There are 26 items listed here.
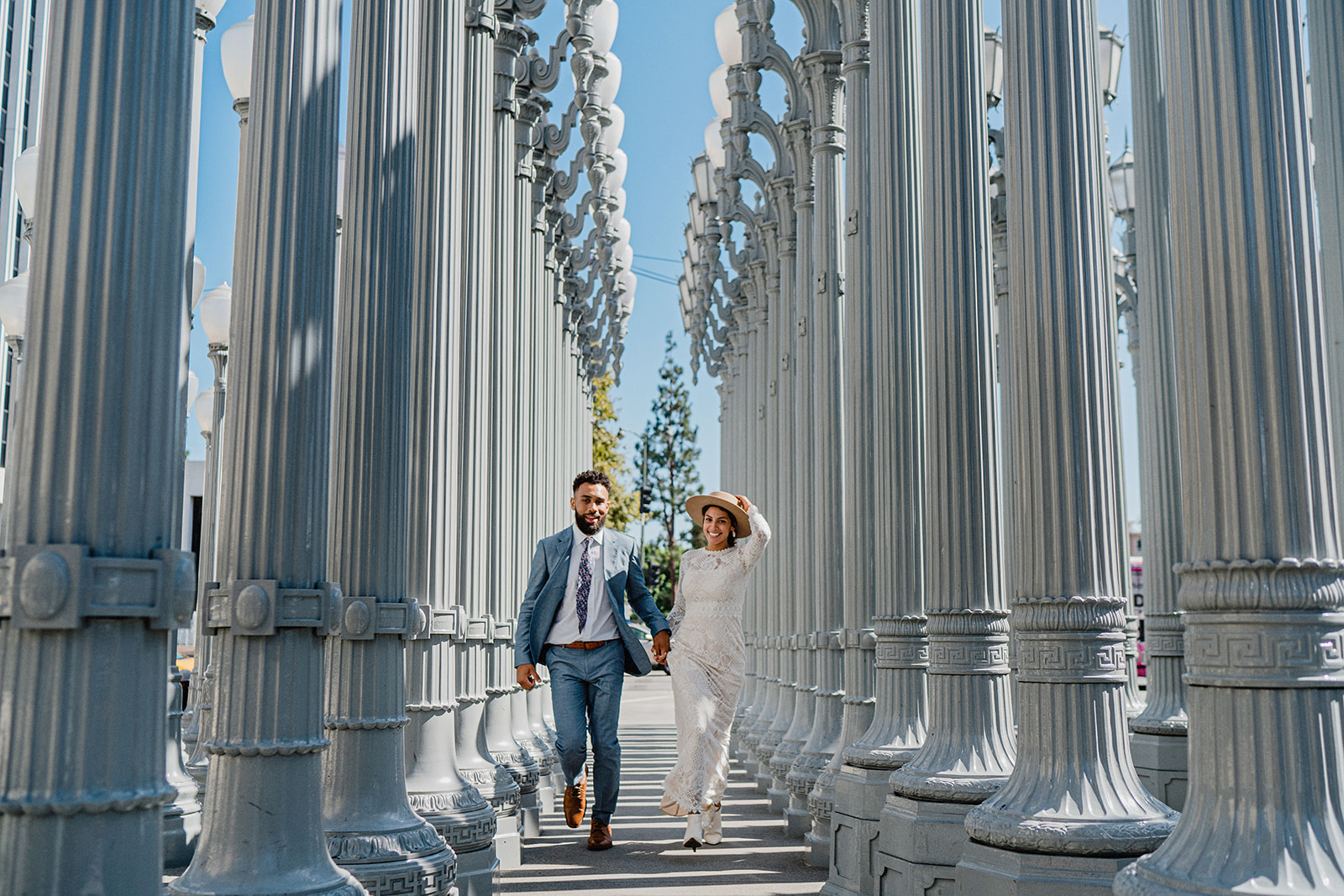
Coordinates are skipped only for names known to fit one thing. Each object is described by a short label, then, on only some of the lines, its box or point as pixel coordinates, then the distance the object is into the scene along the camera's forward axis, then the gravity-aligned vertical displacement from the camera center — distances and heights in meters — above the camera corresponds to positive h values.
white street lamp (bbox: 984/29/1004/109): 13.07 +6.01
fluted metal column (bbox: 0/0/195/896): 3.35 +0.40
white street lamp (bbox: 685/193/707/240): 22.81 +7.58
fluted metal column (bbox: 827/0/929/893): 7.77 +1.28
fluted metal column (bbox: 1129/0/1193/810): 9.68 +1.58
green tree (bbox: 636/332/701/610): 61.67 +8.44
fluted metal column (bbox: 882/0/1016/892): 6.56 +0.71
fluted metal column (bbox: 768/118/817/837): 13.11 +1.98
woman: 9.41 -0.25
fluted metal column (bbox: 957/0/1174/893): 5.32 +0.55
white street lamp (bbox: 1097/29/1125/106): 13.39 +6.06
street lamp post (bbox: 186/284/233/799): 9.40 +1.51
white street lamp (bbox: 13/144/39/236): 9.27 +3.48
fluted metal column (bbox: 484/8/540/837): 11.49 +2.05
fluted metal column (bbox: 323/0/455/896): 6.02 +0.76
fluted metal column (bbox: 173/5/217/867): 8.00 -1.15
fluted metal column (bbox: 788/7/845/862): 11.77 +2.80
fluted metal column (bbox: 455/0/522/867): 8.88 +1.54
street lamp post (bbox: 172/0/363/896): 4.79 +0.52
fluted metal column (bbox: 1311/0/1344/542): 7.67 +2.89
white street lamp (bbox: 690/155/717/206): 21.19 +7.61
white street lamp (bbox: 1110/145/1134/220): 16.16 +5.69
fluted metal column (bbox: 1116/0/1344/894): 3.79 +0.47
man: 9.33 -0.05
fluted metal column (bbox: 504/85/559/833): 13.48 +2.80
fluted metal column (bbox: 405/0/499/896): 7.21 +1.01
